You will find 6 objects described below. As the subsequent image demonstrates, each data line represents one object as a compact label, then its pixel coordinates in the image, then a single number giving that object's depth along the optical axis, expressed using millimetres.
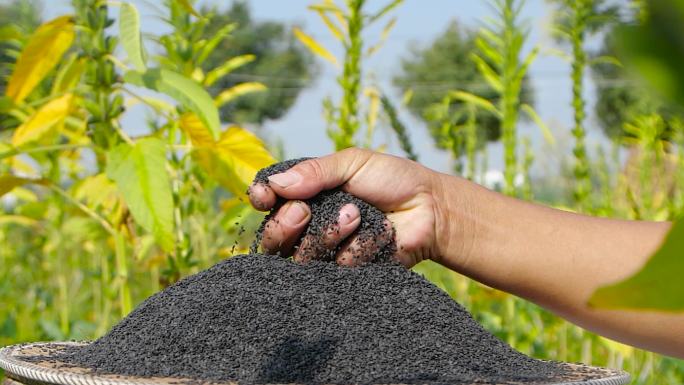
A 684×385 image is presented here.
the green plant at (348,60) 1093
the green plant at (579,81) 1215
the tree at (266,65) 26614
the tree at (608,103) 16062
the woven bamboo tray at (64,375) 767
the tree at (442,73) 20688
